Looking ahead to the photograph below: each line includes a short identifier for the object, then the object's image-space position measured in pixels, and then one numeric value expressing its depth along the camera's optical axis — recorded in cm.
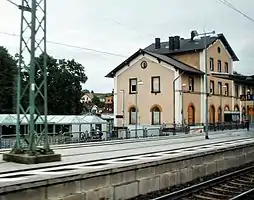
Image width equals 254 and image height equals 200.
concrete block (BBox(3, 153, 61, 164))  1391
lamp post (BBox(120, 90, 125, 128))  5578
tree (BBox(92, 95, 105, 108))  14750
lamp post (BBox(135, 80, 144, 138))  5355
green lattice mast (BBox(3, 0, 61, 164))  1400
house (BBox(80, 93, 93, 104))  16844
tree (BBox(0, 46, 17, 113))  6975
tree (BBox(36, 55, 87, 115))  7844
